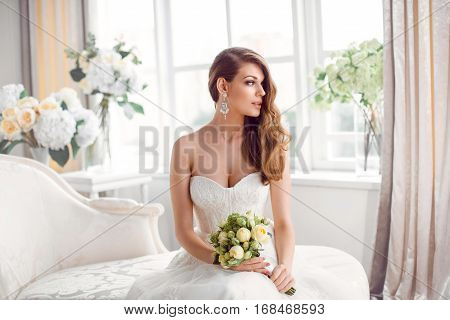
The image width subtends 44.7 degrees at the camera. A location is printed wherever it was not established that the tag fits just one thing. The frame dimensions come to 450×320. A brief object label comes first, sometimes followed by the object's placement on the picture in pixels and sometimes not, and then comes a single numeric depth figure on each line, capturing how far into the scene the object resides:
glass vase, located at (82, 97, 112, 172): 3.05
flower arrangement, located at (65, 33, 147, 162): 2.92
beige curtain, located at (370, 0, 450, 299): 2.29
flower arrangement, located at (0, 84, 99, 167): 2.53
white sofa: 1.97
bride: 1.70
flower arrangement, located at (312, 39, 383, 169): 2.51
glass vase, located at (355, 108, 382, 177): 2.59
